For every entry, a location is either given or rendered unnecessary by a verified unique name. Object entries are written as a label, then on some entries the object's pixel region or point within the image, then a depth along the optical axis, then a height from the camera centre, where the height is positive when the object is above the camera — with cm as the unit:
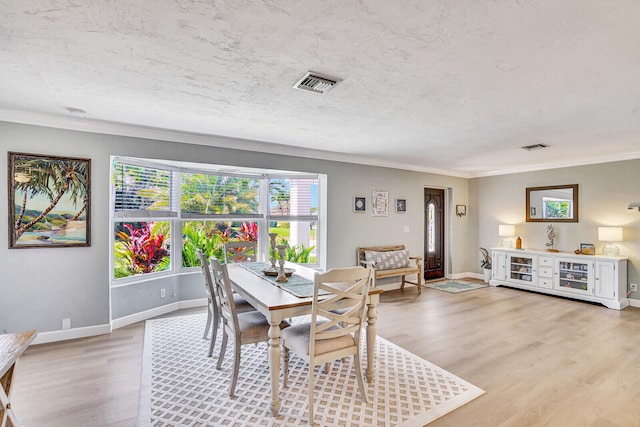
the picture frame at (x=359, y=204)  552 +24
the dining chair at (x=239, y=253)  399 -48
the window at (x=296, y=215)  515 +4
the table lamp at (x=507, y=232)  629 -28
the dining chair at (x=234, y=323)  237 -86
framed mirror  561 +28
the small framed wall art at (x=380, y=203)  576 +27
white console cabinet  478 -95
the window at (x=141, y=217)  392 -1
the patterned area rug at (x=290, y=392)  211 -134
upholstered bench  543 -78
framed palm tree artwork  316 +16
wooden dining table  214 -64
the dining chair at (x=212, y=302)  286 -82
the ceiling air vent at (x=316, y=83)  232 +104
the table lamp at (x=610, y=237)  484 -29
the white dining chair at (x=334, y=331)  209 -80
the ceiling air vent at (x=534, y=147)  439 +102
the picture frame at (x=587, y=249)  524 -51
